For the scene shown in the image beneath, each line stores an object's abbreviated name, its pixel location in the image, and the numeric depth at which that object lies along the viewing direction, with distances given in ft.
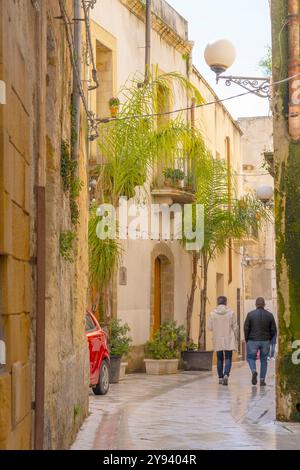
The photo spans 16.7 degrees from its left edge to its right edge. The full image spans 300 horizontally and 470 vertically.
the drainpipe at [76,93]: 37.90
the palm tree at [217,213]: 76.54
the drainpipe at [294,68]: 41.42
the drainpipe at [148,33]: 76.72
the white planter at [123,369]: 65.33
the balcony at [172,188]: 77.16
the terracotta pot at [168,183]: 77.67
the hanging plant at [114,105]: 63.93
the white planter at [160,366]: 71.67
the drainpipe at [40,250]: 24.58
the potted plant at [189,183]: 80.33
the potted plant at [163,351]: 71.82
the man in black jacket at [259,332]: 58.34
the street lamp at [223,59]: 46.85
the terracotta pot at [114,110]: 64.03
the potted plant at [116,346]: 61.82
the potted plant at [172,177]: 77.97
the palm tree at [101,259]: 59.88
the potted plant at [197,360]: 76.69
